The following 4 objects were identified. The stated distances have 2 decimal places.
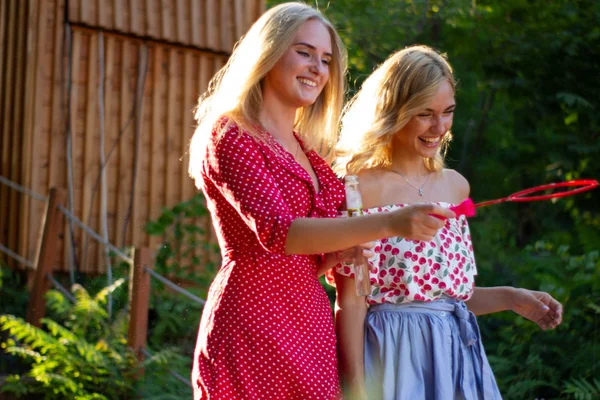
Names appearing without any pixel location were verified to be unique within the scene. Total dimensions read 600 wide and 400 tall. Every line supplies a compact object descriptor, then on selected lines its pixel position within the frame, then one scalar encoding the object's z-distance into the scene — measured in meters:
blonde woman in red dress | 2.45
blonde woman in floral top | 2.90
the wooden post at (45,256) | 6.97
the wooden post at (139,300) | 5.36
